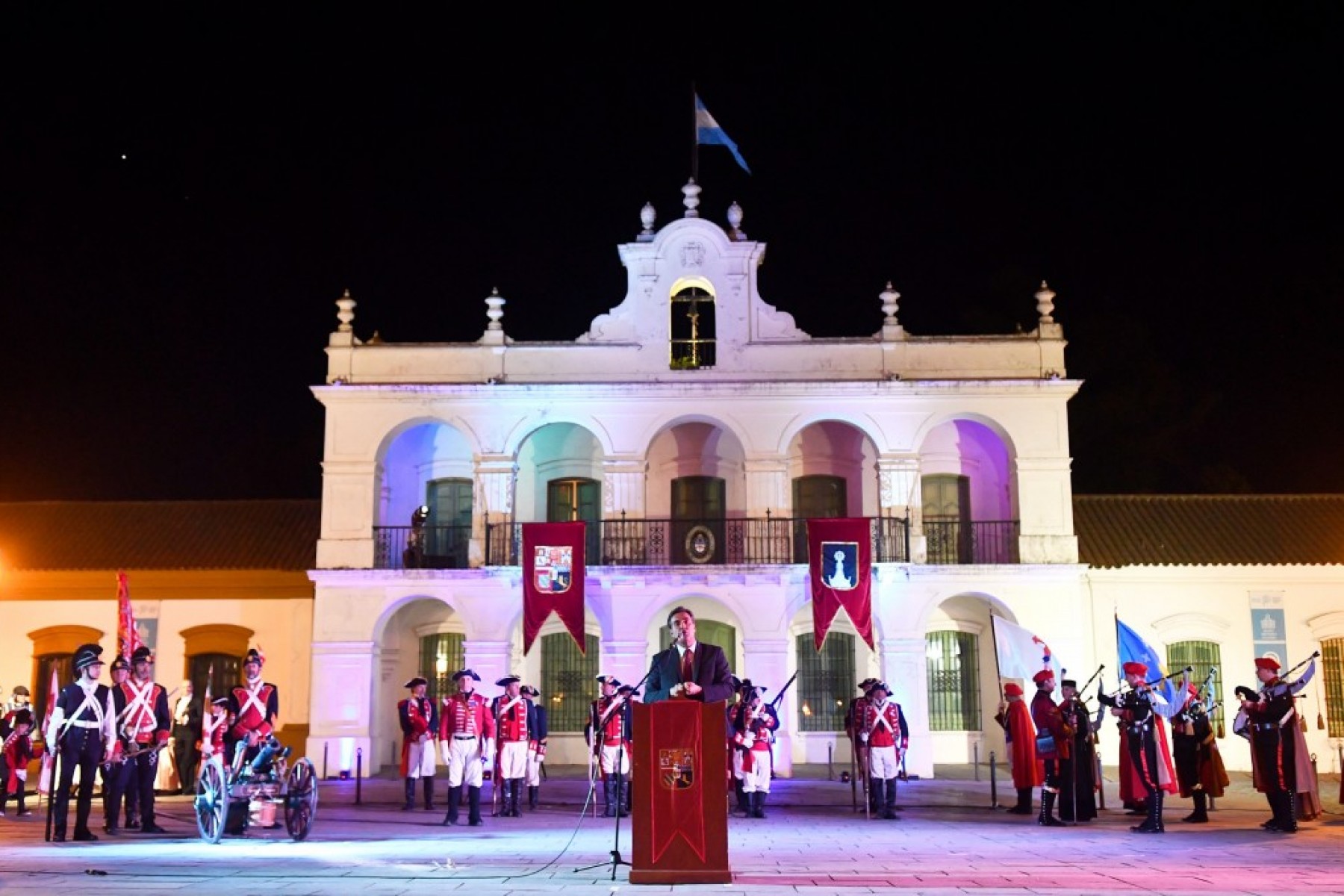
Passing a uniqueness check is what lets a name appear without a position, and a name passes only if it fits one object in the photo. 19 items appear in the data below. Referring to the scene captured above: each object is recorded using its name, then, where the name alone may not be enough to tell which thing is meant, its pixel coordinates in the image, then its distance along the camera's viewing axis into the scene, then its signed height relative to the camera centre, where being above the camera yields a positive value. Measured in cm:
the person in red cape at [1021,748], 1778 -92
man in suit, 1102 +11
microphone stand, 1057 -72
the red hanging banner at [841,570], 2333 +189
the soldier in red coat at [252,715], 1404 -33
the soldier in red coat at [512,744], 1761 -82
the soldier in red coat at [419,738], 1853 -78
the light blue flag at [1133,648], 1984 +44
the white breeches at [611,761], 1895 -115
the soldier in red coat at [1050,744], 1636 -80
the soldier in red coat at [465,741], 1627 -73
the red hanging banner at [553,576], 2405 +188
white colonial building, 2489 +296
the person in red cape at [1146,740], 1498 -71
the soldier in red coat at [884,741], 1733 -80
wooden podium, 995 -97
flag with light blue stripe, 2700 +1099
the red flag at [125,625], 2212 +98
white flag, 2134 +44
